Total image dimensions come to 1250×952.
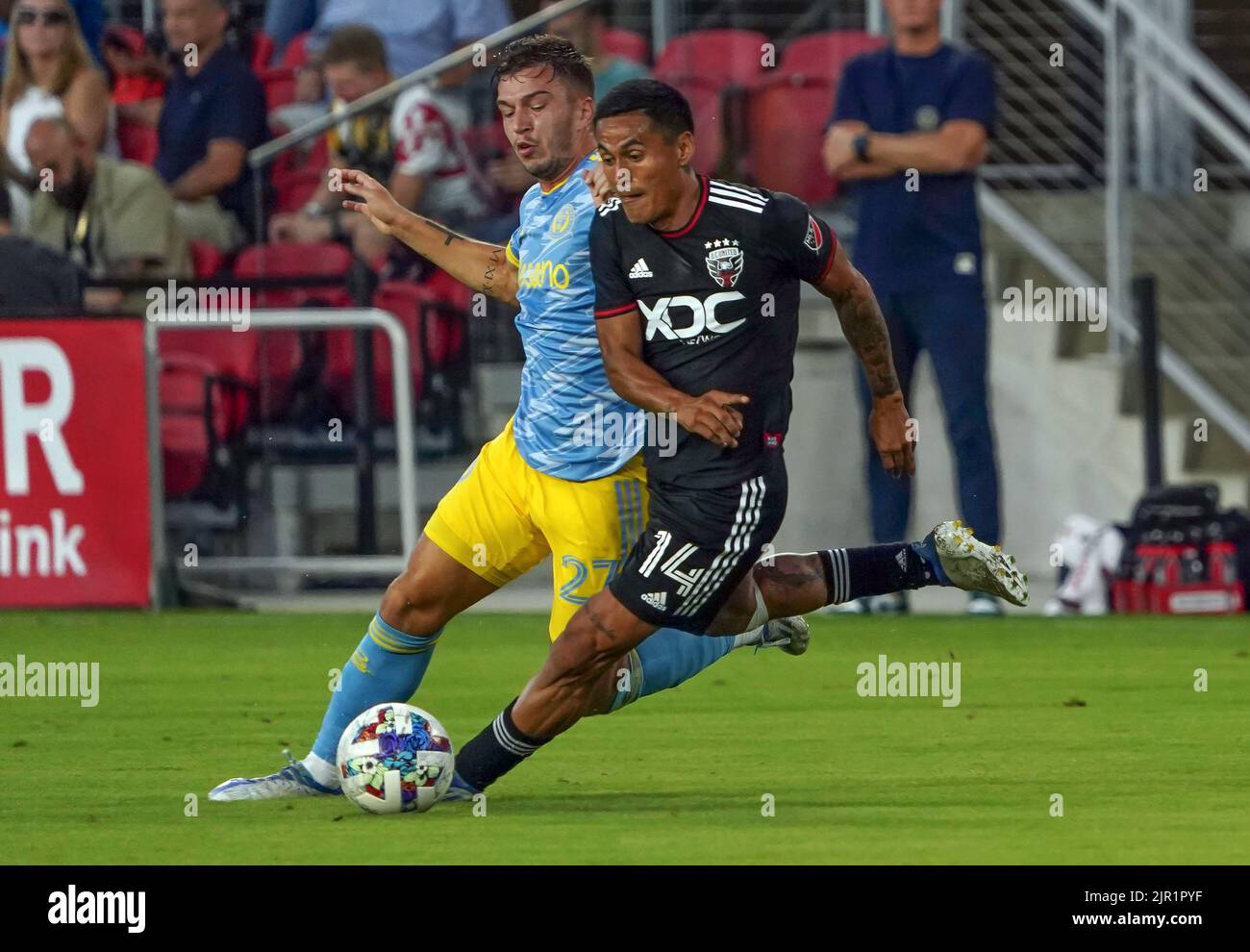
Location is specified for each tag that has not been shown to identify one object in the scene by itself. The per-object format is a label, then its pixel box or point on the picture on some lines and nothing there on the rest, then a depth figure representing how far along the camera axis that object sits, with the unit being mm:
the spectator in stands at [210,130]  14086
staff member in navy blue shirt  12156
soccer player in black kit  6527
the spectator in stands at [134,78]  14867
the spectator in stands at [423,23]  14336
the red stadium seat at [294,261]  13781
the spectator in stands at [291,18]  15312
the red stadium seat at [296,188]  13914
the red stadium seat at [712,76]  13703
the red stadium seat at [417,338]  13117
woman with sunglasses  13734
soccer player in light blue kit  6875
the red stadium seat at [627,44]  13781
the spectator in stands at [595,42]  13297
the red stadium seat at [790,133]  13758
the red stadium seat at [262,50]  15330
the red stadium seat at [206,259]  14023
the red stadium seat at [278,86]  14938
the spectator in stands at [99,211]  13508
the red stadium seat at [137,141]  14805
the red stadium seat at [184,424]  12812
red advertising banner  12188
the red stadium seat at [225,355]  13141
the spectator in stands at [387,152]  13422
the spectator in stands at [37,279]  13031
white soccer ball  6535
